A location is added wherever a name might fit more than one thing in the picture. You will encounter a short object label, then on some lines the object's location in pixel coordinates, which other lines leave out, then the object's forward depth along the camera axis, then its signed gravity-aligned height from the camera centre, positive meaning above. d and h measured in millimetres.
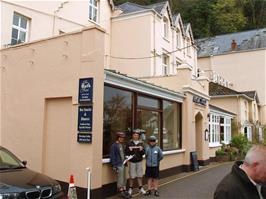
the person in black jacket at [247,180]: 3197 -359
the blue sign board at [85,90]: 10188 +1340
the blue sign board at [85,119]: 10109 +521
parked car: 6559 -872
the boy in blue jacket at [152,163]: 11367 -766
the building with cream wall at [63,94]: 10375 +1556
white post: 9531 -1106
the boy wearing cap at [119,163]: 10617 -715
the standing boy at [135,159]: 11094 -627
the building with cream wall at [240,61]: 40156 +9014
